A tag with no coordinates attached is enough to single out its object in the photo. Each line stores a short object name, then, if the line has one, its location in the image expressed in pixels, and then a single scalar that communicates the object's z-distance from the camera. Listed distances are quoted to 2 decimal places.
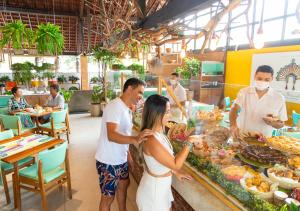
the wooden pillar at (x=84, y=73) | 11.98
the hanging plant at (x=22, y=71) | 7.94
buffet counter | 1.44
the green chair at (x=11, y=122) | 4.19
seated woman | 5.50
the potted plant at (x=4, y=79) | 9.45
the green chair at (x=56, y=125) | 4.93
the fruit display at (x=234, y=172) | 1.60
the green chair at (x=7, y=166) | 3.04
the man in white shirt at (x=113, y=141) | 2.09
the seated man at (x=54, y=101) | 5.78
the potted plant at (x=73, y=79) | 10.84
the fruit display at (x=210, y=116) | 2.63
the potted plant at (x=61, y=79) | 10.07
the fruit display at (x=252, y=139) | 2.19
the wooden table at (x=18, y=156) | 2.58
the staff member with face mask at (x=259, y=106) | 2.45
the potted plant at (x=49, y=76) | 8.76
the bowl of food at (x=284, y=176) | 1.51
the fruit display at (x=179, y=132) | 2.38
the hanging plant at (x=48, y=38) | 5.43
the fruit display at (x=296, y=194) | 1.39
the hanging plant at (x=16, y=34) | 5.37
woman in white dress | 1.55
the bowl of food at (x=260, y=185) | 1.43
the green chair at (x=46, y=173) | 2.61
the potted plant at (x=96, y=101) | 8.54
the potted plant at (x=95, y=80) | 11.40
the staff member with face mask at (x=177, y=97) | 3.21
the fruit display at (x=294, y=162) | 1.71
